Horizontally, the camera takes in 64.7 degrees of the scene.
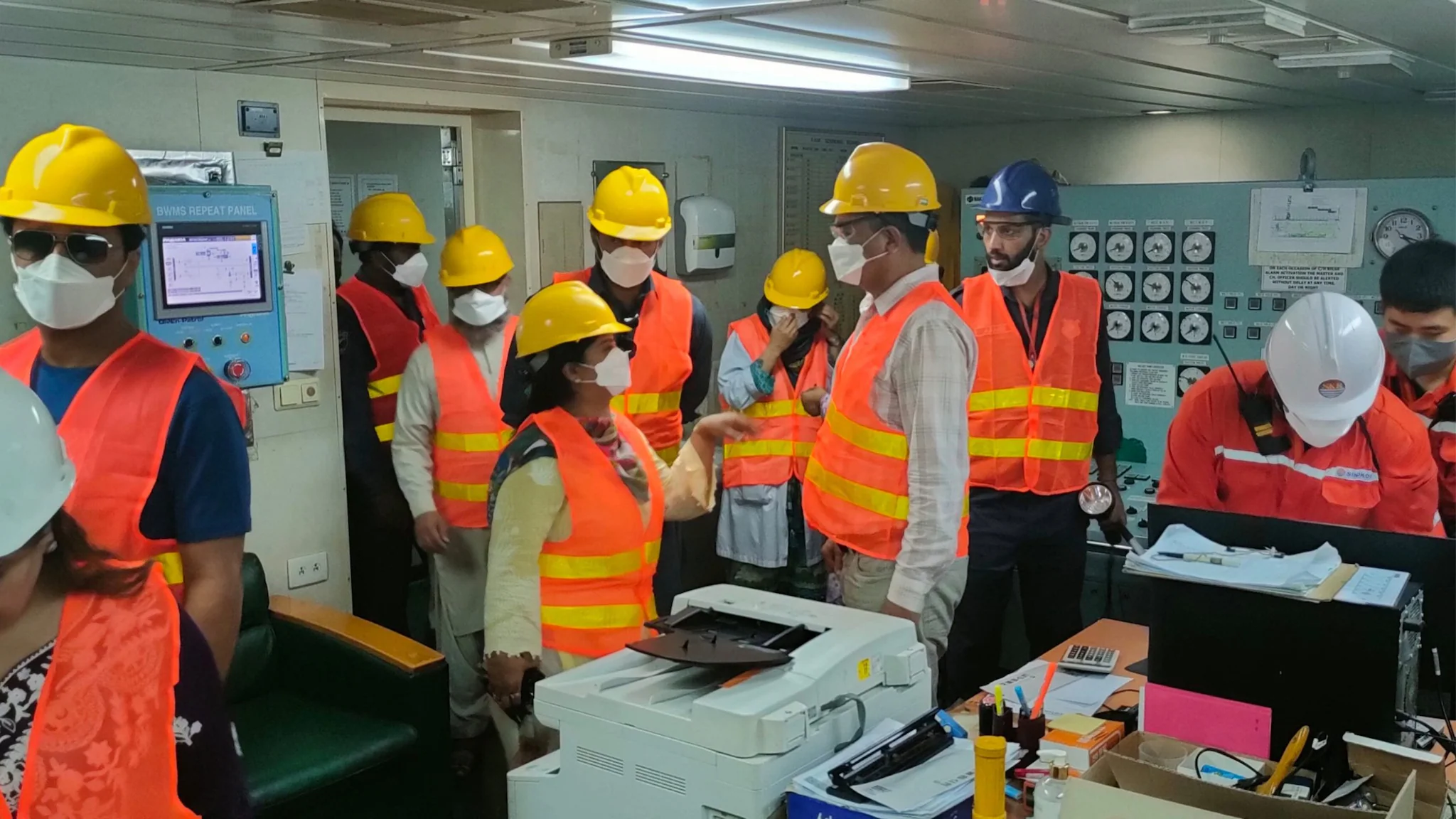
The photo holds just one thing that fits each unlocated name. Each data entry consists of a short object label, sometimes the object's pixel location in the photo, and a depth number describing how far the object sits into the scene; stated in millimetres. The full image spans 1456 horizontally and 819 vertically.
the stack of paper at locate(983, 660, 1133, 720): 2119
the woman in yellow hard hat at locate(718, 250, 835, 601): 4027
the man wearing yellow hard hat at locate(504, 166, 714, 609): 3445
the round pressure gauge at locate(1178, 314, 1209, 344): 4434
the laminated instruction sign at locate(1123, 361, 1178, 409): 4512
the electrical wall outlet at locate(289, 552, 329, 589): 3326
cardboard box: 1382
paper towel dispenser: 4547
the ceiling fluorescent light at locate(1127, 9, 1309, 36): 2227
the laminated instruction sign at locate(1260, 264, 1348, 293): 4191
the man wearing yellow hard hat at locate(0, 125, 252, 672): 2039
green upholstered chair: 2756
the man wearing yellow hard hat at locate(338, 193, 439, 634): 3516
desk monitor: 1820
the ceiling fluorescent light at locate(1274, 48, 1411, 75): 2885
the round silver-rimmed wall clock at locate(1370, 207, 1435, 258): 4004
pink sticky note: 1755
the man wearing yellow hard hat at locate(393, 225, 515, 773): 3389
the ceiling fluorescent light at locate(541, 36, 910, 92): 2562
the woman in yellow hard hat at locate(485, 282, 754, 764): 2281
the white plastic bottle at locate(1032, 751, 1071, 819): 1622
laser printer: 1591
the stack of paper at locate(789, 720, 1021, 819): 1547
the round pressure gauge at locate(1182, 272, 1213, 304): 4418
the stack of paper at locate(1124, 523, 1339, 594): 1744
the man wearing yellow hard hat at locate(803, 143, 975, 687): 2445
